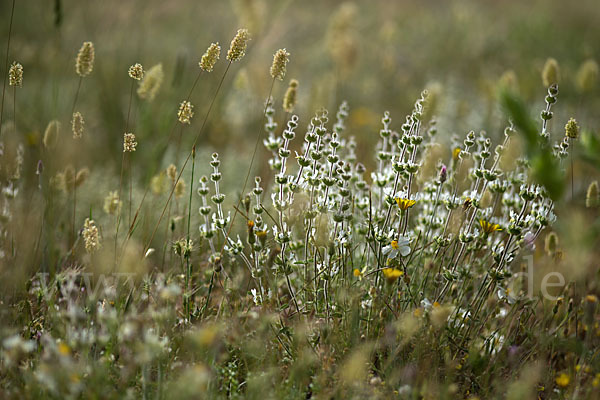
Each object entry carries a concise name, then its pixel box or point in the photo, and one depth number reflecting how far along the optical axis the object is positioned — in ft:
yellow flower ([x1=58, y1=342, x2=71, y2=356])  5.74
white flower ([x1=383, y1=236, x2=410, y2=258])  6.08
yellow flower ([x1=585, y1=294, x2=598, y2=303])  6.20
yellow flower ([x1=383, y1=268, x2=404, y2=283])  5.95
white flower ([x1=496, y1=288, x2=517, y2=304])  6.12
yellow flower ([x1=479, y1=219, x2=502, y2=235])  6.08
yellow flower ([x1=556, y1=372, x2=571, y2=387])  6.04
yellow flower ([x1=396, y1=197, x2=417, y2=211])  6.07
